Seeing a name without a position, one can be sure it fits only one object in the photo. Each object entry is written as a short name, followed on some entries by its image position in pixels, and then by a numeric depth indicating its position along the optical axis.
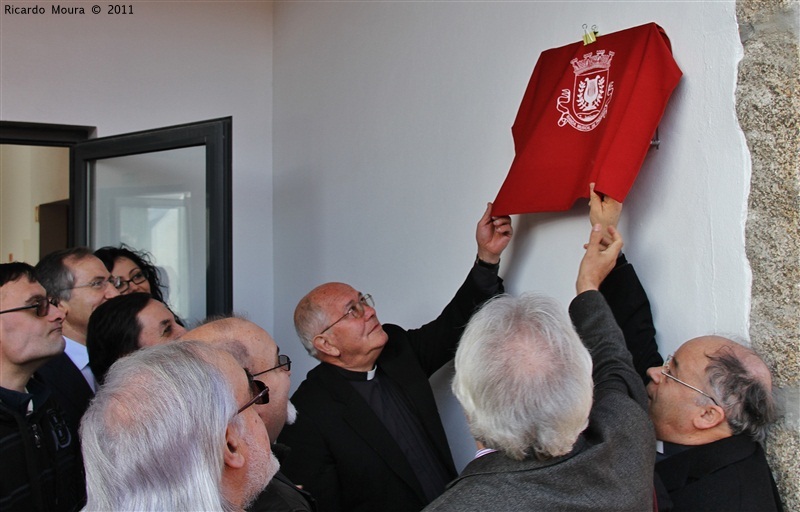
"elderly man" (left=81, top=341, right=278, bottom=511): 1.15
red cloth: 1.91
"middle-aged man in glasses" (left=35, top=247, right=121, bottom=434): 2.66
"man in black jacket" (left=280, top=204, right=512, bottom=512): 2.33
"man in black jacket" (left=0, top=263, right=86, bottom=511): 1.86
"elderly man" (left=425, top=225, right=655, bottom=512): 1.40
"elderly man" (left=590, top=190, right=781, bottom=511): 1.64
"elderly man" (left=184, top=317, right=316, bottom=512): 1.78
